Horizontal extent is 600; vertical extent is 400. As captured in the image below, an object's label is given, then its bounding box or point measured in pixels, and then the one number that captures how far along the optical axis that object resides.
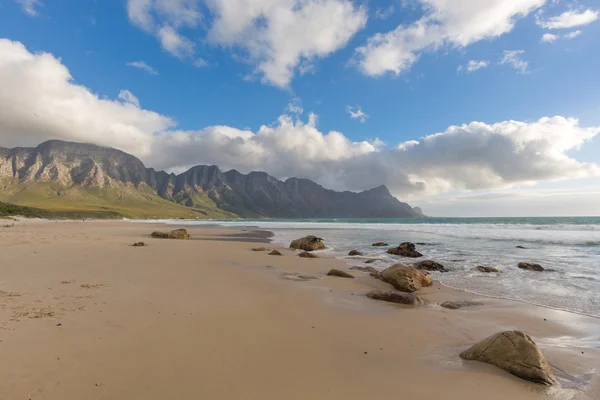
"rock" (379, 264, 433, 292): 11.45
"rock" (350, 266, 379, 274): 15.23
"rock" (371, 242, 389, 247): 28.03
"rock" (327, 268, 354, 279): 13.66
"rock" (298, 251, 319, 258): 19.97
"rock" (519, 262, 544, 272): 15.52
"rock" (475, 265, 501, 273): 15.05
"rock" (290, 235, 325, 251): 25.30
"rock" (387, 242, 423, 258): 20.89
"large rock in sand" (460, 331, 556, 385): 4.78
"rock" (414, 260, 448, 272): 16.00
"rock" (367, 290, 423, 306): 9.59
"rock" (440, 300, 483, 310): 9.21
